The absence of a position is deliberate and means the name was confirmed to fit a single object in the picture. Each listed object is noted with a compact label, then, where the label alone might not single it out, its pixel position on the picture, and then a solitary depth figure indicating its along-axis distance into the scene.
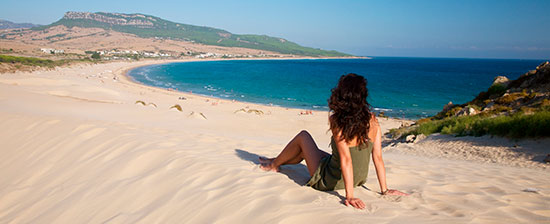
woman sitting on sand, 2.87
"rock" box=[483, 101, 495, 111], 10.94
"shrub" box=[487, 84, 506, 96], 13.09
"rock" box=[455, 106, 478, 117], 10.86
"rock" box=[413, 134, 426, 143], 9.51
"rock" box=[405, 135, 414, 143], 9.85
